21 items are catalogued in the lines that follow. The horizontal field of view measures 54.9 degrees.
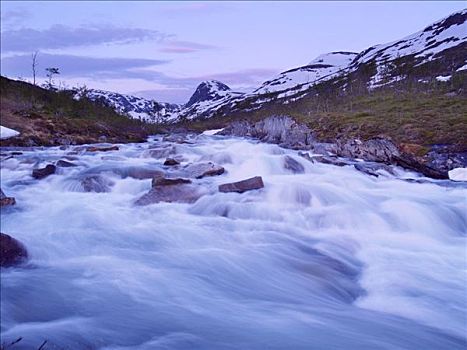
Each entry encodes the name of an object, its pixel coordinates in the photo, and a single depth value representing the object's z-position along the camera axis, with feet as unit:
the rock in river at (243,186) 39.45
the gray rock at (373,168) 54.70
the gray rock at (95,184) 43.32
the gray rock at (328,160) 59.94
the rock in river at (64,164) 51.43
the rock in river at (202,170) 47.91
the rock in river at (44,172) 47.21
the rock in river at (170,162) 58.06
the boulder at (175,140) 107.45
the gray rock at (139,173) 48.53
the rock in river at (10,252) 21.89
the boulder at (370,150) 67.32
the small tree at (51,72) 207.96
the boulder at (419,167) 54.86
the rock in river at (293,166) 55.99
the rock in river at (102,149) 75.45
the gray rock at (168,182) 39.02
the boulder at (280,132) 112.47
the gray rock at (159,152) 71.00
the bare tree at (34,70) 209.48
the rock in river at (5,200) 33.99
